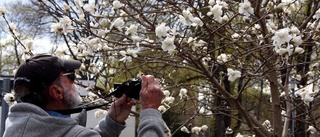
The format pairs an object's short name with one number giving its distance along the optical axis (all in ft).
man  6.30
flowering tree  11.69
